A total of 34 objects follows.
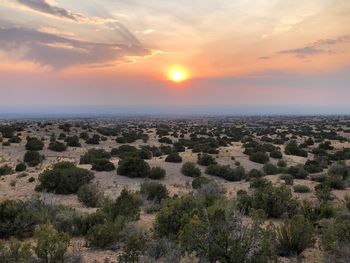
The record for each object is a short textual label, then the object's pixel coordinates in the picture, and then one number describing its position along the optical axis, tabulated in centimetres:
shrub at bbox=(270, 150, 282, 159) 3569
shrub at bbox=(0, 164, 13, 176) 2634
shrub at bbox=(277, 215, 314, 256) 971
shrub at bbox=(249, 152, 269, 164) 3366
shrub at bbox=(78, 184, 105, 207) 1641
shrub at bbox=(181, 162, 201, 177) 2692
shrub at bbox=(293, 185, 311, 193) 1991
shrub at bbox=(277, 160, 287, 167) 3164
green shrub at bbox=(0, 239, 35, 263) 774
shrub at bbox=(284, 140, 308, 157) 3822
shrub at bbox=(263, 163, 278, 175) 2830
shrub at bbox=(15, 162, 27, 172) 2744
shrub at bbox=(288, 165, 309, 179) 2584
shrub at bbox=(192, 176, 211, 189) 2192
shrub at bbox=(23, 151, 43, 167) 3050
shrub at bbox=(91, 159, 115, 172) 2630
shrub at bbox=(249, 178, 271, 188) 2102
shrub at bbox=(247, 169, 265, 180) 2625
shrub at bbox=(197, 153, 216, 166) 3048
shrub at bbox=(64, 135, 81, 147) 4172
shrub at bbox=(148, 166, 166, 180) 2538
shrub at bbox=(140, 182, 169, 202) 1789
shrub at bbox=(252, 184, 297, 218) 1402
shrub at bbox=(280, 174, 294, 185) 2215
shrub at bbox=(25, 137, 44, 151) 3750
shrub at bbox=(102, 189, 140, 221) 1184
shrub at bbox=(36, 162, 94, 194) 1981
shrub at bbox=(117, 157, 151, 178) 2542
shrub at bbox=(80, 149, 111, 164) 3112
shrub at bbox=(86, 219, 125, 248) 976
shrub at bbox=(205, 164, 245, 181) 2666
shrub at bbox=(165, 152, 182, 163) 3026
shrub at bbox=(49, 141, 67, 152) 3794
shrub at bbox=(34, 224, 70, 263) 802
